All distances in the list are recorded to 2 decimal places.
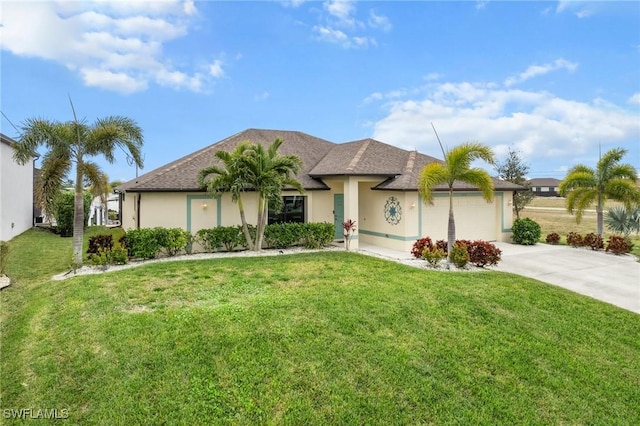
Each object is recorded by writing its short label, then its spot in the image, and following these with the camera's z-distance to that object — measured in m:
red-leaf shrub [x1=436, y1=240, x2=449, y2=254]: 12.85
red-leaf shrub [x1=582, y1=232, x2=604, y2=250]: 15.45
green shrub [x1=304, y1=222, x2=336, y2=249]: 15.18
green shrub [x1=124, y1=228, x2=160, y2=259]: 12.32
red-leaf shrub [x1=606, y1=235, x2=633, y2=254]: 14.62
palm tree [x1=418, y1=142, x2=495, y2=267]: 11.29
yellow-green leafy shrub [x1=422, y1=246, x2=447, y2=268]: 11.35
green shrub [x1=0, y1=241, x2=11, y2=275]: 10.30
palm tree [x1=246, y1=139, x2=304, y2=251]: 13.16
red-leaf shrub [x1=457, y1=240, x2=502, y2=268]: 11.45
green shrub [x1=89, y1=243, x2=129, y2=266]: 11.14
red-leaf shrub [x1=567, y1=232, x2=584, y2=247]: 15.97
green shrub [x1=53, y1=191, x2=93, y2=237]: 20.97
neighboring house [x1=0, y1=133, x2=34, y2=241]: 17.83
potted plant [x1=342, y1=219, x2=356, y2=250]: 14.90
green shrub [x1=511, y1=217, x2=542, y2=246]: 16.47
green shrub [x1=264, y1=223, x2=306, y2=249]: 14.77
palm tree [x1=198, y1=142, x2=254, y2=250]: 12.94
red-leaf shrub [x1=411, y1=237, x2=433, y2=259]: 12.65
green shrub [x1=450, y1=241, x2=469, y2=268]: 11.12
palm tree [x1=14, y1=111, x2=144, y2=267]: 10.93
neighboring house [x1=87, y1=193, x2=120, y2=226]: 30.42
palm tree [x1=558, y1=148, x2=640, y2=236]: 15.73
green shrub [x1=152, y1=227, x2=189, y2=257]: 12.71
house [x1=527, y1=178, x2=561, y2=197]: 85.44
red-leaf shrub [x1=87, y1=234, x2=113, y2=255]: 11.95
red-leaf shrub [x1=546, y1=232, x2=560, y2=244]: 17.19
